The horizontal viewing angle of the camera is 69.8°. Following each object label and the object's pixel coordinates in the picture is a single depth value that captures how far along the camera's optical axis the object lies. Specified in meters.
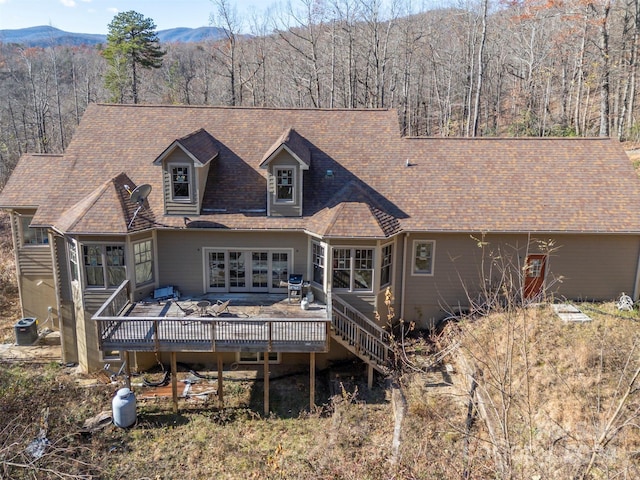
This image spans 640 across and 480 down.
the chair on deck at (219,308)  13.44
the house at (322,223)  14.23
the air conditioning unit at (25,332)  16.73
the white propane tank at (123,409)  12.02
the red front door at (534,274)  15.47
